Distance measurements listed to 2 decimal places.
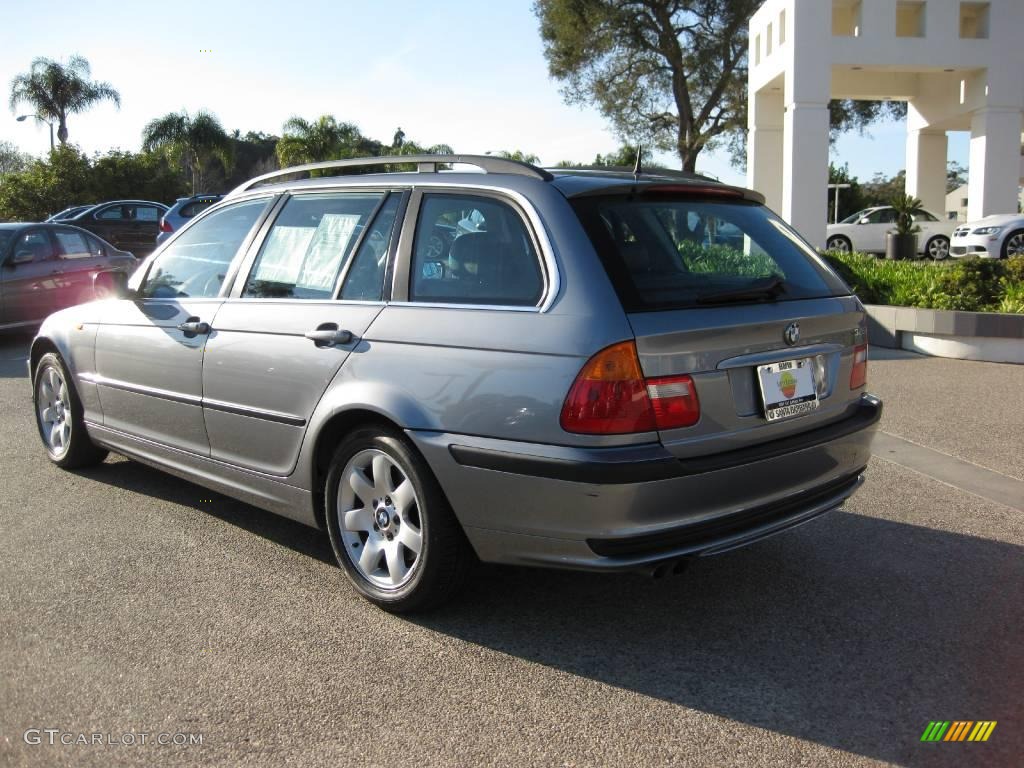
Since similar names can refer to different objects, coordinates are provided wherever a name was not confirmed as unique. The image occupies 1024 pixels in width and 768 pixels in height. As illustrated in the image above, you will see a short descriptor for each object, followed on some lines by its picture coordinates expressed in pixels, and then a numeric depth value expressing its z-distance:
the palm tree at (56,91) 47.47
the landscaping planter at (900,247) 17.60
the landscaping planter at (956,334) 9.30
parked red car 12.04
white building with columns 20.38
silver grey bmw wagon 3.13
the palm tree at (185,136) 46.78
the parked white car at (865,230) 24.31
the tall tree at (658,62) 31.55
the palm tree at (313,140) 41.50
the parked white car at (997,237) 18.05
